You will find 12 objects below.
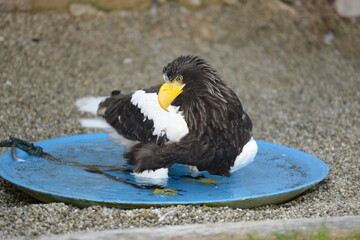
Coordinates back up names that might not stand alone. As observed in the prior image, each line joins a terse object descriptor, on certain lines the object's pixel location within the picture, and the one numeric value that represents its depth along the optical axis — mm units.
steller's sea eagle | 6738
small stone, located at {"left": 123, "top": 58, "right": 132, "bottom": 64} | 13203
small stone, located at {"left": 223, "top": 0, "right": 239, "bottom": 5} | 15734
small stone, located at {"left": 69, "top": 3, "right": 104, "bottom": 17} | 14211
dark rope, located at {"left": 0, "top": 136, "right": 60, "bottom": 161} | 7508
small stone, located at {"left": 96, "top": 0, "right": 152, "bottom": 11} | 14523
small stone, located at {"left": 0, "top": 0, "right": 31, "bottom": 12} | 13625
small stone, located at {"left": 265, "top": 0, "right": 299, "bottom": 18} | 15814
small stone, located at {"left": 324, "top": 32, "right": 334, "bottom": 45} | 15320
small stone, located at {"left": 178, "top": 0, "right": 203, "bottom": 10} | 15328
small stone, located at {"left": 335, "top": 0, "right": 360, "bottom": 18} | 16062
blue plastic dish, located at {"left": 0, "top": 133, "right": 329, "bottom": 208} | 6270
